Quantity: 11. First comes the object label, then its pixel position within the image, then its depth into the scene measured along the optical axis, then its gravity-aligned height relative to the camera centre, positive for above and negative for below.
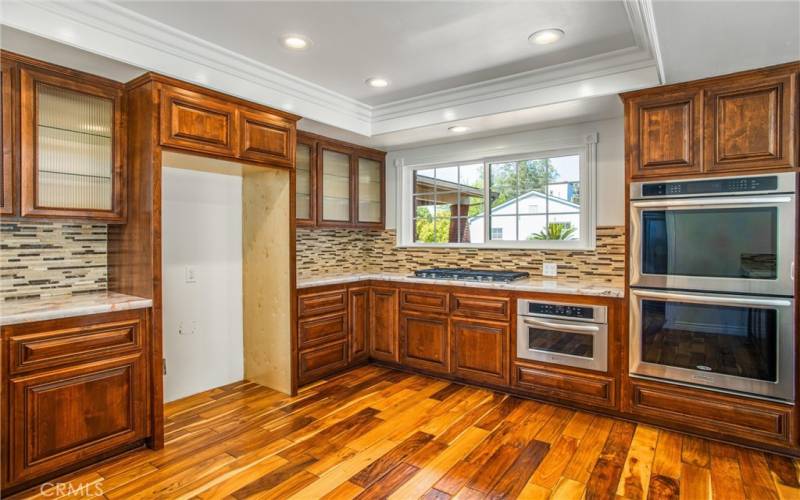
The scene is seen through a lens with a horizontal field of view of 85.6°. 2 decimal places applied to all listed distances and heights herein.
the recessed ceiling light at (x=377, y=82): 3.35 +1.31
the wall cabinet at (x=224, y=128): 2.67 +0.83
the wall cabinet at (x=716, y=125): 2.50 +0.76
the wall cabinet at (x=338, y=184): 4.01 +0.65
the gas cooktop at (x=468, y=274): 3.73 -0.24
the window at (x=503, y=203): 3.83 +0.45
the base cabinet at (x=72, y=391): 2.14 -0.78
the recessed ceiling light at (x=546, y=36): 2.58 +1.29
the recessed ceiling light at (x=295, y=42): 2.68 +1.30
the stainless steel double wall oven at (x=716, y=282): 2.52 -0.21
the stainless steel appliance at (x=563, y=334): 3.10 -0.64
